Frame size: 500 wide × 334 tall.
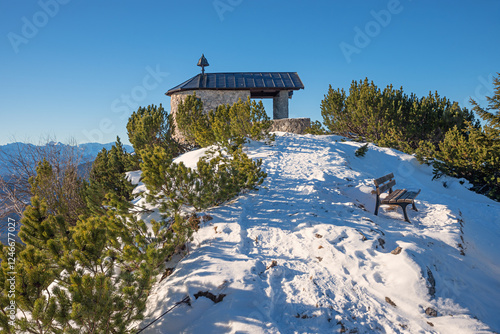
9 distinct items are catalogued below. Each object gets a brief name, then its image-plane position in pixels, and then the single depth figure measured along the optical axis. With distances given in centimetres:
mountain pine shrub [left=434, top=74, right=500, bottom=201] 861
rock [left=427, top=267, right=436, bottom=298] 356
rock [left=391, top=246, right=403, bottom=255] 410
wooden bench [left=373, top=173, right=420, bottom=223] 573
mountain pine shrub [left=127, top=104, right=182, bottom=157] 1103
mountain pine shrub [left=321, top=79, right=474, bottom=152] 1329
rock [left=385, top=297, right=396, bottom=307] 339
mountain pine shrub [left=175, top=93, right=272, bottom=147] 963
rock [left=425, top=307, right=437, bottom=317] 328
